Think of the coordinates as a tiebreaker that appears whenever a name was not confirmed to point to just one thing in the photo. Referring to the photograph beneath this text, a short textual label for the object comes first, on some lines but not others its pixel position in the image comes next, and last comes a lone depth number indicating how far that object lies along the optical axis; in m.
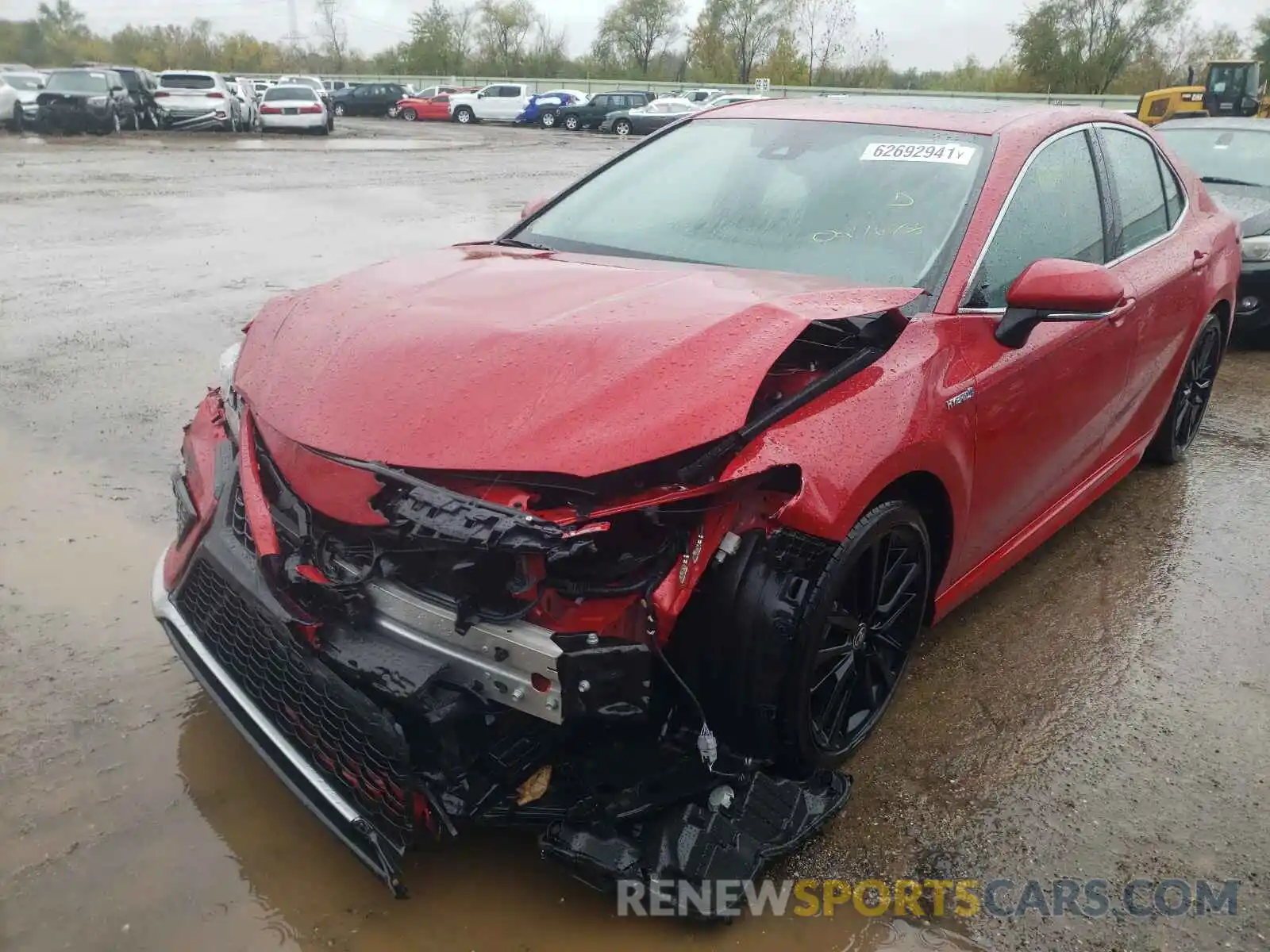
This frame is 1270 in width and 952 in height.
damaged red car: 2.11
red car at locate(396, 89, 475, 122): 40.31
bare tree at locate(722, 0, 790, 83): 68.38
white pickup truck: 40.00
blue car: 37.97
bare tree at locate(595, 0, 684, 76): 75.44
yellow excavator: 21.50
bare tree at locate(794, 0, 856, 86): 65.00
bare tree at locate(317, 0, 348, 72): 87.50
